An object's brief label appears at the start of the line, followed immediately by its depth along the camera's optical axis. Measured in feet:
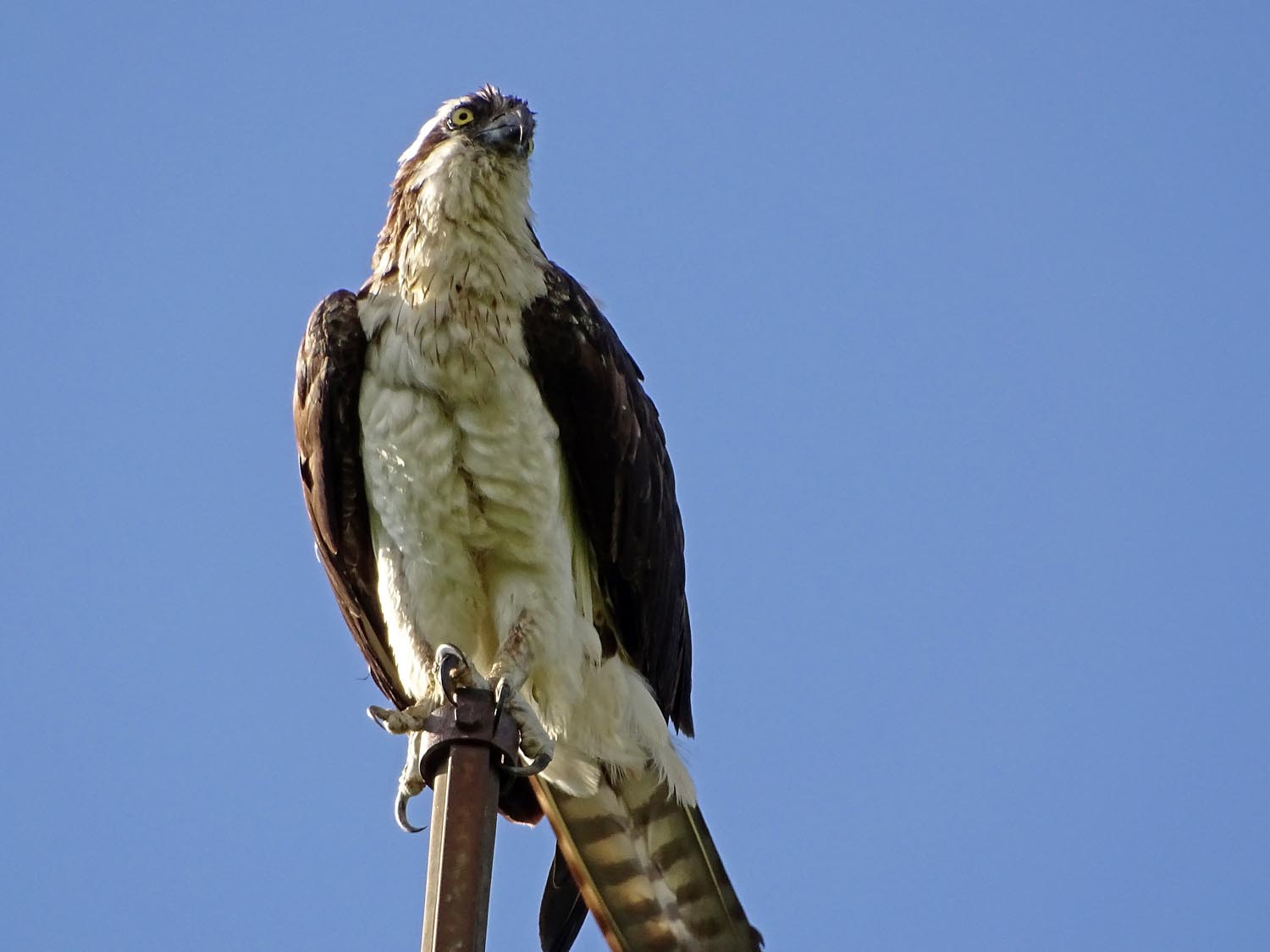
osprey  38.68
